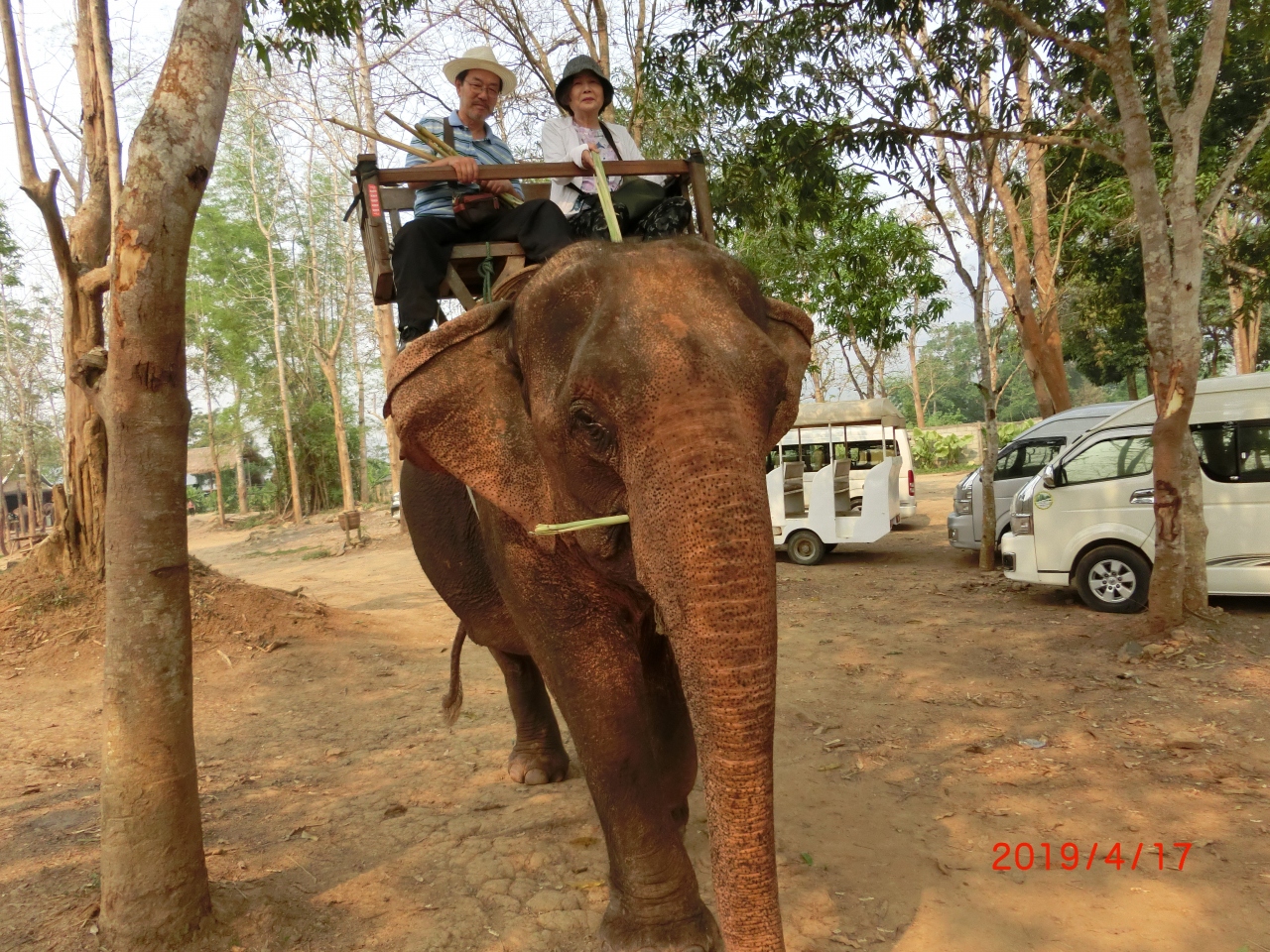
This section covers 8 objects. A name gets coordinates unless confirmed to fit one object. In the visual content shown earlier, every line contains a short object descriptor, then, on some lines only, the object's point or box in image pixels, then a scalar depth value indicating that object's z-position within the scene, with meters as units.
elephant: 1.86
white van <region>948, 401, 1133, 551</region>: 11.45
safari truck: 11.77
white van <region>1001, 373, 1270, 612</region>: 7.16
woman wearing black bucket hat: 3.23
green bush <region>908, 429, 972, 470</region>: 33.38
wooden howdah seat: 3.18
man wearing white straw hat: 3.24
